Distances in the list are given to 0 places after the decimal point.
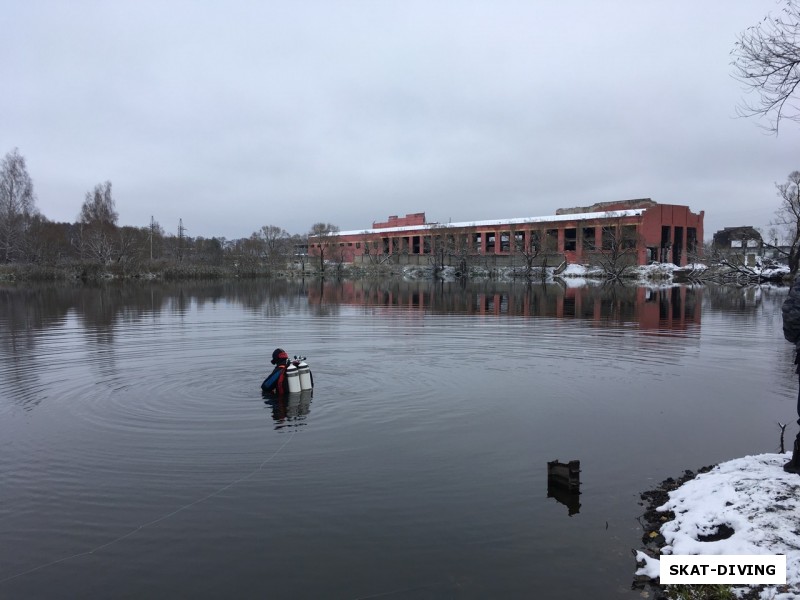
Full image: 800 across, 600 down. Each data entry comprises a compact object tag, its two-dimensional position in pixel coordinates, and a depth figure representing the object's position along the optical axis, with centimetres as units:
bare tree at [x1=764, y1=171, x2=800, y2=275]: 4940
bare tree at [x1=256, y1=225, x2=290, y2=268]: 12724
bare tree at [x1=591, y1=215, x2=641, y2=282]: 7606
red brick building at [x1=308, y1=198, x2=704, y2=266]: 8106
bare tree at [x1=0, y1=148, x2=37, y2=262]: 7038
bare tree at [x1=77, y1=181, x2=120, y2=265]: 7412
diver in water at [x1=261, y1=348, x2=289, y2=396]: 1138
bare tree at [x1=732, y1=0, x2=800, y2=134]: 872
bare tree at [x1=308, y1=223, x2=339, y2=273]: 12238
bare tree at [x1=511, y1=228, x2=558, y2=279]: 8694
